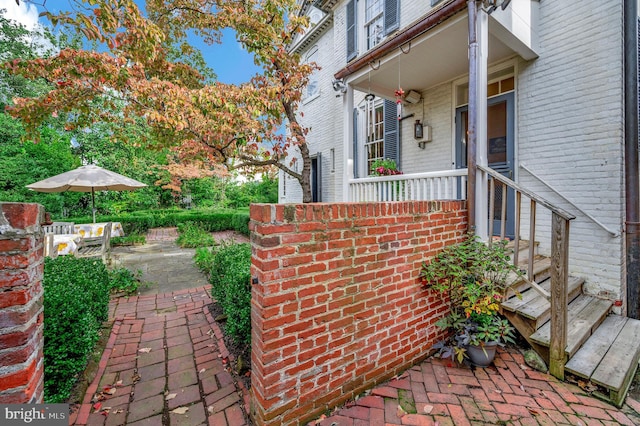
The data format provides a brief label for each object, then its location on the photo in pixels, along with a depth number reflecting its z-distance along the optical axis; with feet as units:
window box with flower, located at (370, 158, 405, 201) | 14.10
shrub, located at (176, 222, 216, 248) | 26.45
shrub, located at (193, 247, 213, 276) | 17.41
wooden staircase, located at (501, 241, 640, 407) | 7.38
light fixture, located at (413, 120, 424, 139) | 17.43
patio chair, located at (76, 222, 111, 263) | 16.85
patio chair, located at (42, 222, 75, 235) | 23.04
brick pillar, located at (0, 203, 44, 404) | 3.62
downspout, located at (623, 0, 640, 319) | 10.34
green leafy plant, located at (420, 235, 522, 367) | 7.98
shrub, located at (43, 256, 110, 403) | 6.32
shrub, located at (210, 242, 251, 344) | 8.04
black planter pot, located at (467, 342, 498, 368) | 8.04
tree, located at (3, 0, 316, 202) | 14.69
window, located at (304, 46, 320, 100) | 27.80
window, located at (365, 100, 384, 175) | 21.13
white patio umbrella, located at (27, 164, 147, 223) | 20.52
